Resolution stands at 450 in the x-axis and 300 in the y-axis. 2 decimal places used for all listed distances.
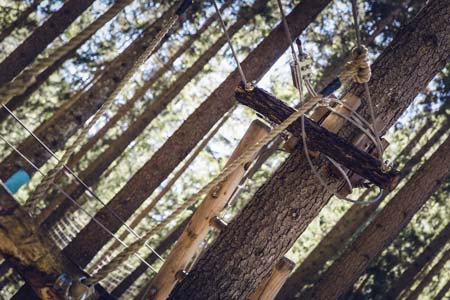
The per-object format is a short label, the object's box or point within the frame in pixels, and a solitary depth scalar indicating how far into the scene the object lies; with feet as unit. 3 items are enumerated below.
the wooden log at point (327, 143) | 10.52
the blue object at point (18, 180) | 17.29
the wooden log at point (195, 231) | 13.48
